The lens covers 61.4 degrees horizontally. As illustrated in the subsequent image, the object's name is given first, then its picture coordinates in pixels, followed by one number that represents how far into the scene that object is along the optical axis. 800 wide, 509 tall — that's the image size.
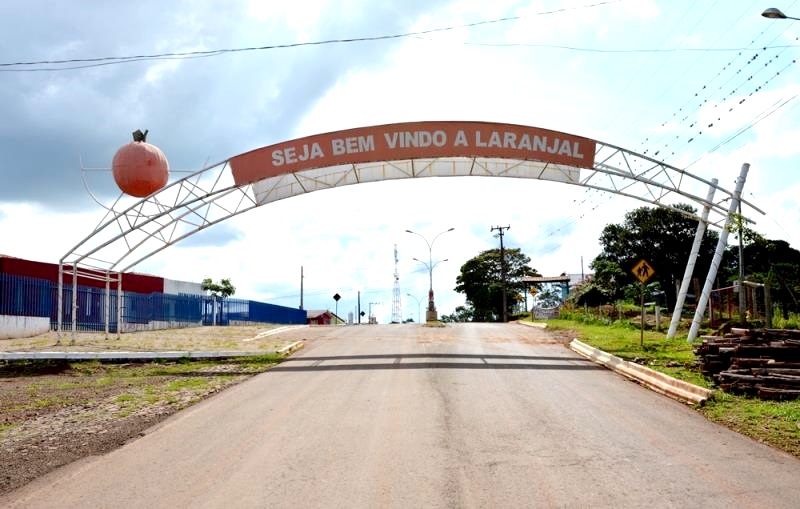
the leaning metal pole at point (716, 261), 20.64
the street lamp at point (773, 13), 14.12
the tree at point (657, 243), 62.96
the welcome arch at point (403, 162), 20.12
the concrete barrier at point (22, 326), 23.97
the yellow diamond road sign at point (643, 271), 20.70
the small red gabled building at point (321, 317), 89.06
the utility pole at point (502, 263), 66.47
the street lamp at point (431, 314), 44.17
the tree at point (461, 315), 90.32
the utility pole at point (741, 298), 19.64
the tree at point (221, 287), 69.38
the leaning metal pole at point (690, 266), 21.52
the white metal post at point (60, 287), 20.72
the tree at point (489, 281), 76.75
